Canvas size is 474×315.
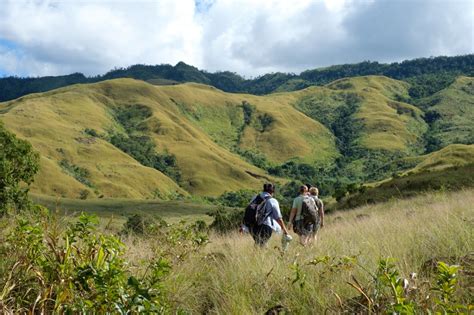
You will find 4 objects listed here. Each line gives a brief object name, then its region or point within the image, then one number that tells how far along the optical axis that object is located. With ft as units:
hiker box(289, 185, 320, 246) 34.22
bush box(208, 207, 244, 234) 63.59
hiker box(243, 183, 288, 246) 32.19
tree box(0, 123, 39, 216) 110.63
